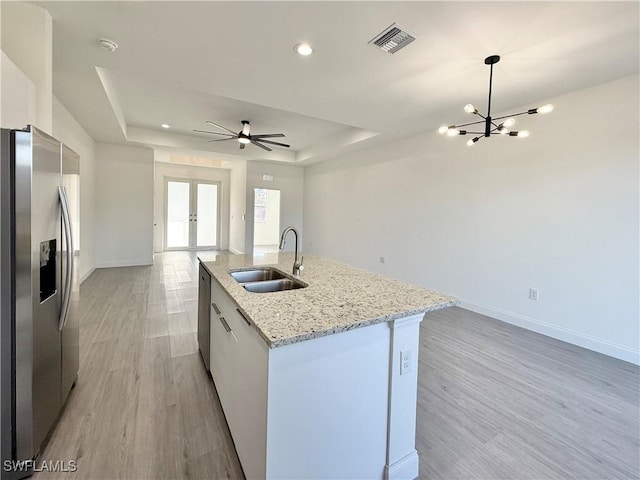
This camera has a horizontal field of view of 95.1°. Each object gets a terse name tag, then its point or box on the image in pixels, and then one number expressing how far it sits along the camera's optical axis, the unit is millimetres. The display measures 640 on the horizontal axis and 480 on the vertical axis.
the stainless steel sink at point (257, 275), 2263
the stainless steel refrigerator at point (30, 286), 1298
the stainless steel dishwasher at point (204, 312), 2256
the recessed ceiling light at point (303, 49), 2438
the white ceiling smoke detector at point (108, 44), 2430
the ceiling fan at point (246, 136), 4680
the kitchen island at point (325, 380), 1129
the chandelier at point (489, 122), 2371
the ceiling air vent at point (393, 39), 2211
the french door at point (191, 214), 8992
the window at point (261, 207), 9622
